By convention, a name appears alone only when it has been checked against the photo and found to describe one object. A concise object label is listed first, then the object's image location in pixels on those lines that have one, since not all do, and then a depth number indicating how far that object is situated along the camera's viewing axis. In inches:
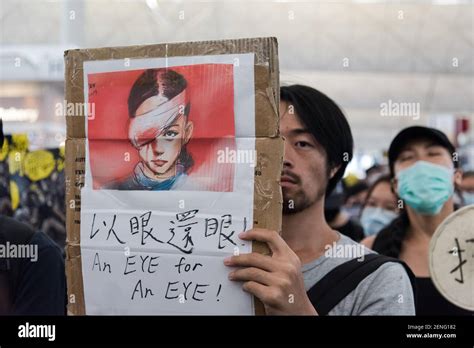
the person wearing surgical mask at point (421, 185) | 83.6
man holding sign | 50.6
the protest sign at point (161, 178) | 51.7
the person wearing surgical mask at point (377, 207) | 134.3
